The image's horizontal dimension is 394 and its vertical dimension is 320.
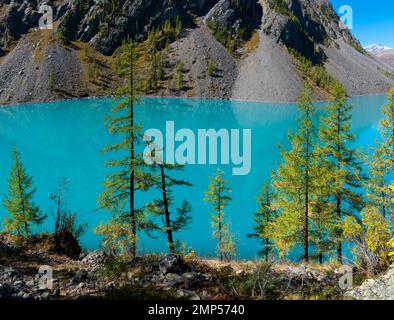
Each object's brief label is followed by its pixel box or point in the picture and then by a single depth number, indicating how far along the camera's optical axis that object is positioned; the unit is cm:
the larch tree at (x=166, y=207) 2292
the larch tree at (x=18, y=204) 3152
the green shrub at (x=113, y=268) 1102
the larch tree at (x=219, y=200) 3056
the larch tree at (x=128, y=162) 2139
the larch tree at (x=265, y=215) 3241
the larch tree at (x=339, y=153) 2562
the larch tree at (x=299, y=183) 2362
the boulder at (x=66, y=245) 1614
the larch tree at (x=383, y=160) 2592
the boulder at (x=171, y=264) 1151
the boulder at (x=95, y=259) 1414
